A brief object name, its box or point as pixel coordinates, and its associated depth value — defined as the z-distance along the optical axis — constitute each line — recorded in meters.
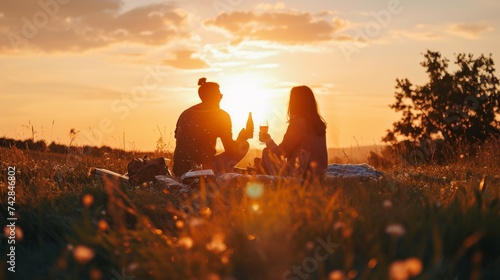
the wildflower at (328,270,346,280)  2.59
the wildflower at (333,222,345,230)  3.75
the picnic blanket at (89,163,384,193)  8.74
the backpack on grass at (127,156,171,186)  9.73
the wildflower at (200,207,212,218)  4.80
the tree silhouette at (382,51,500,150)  37.78
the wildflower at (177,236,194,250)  3.25
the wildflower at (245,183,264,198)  5.65
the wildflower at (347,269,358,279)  3.24
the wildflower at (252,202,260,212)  4.42
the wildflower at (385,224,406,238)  2.84
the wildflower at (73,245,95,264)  2.79
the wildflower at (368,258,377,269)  3.39
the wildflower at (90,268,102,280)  3.00
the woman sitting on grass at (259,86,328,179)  9.48
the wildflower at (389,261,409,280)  2.35
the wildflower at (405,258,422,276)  2.45
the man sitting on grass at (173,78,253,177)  10.93
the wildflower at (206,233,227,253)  3.39
